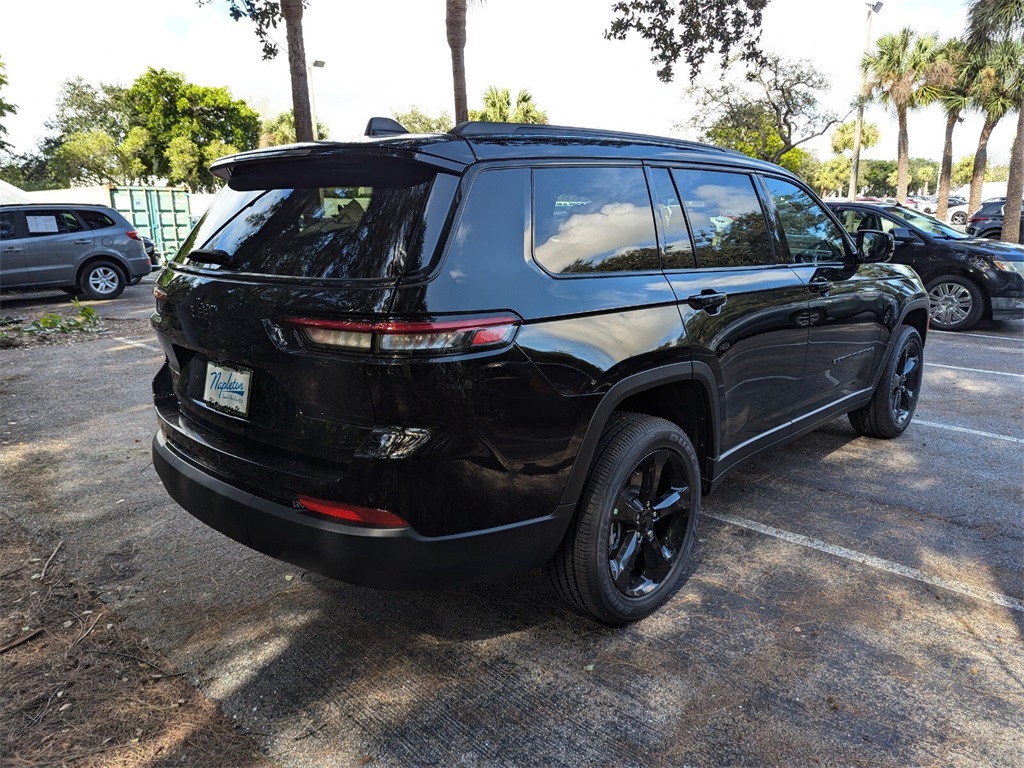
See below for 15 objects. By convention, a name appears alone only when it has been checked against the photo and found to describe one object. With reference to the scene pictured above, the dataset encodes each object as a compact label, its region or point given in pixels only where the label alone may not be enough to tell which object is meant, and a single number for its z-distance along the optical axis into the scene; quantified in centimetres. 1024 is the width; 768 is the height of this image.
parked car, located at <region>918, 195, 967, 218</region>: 3853
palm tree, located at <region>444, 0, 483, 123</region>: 1050
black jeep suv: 208
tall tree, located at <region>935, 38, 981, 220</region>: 2323
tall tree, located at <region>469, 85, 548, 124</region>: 4169
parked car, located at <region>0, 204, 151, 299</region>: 1191
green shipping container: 1944
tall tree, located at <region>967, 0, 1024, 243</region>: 1628
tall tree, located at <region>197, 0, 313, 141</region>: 855
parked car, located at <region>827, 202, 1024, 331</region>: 914
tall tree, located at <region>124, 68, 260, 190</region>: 3722
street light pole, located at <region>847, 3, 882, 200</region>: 2380
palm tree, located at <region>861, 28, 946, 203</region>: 2652
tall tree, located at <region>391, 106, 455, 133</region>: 5412
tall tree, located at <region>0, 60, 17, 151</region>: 2572
